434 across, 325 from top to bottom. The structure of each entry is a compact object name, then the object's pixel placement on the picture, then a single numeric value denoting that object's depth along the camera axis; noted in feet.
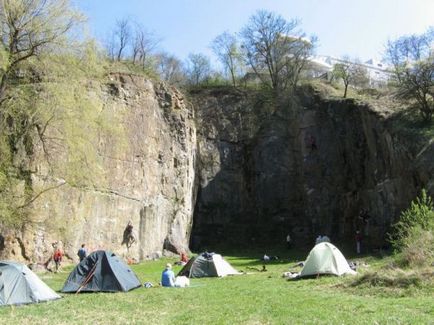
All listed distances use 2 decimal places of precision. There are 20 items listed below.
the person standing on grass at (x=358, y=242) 98.37
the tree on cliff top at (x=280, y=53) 160.86
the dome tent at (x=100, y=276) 57.62
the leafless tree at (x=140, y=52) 158.40
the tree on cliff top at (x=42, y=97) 65.67
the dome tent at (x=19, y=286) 47.26
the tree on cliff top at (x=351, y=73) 144.15
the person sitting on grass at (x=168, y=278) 60.36
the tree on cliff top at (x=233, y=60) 174.40
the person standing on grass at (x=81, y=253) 87.10
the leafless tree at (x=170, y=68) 175.32
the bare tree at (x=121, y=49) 153.20
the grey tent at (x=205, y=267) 71.51
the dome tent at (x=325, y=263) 60.39
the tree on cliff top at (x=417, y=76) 107.24
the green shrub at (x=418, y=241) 53.22
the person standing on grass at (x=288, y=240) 123.88
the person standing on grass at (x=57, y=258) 86.22
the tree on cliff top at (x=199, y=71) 174.60
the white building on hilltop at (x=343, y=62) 163.94
